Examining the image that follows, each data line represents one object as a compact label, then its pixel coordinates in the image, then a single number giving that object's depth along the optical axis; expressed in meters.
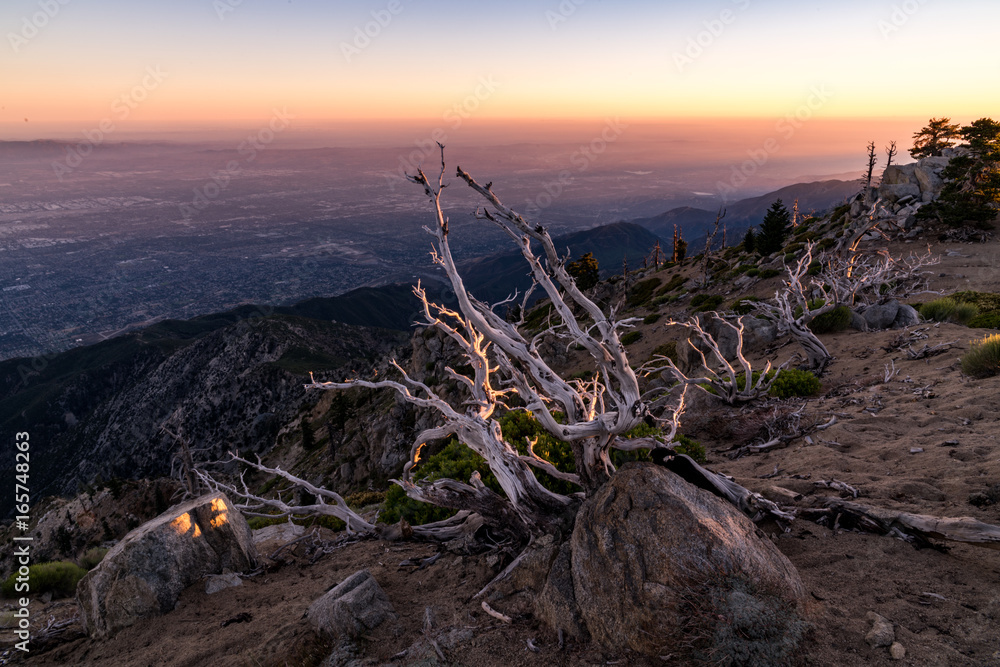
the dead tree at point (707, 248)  48.69
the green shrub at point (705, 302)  39.30
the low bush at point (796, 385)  12.99
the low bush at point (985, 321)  14.69
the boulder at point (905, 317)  17.11
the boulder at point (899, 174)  39.38
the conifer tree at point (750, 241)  58.08
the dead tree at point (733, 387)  12.96
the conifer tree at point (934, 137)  46.53
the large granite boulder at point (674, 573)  4.06
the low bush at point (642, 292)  58.03
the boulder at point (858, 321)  17.88
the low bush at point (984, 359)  10.26
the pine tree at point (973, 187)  31.34
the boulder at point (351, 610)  5.52
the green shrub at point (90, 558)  13.83
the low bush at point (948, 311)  16.11
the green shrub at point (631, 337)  39.78
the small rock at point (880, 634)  3.92
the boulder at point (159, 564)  7.00
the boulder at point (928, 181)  36.72
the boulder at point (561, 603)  4.69
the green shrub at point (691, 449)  9.21
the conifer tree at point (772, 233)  48.81
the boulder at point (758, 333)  21.86
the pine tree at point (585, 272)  66.91
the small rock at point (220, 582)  7.50
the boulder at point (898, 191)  38.16
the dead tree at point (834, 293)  15.02
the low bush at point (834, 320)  18.23
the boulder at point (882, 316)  17.69
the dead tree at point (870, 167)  26.62
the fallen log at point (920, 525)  4.75
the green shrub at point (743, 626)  3.86
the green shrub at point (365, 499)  17.53
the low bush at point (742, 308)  31.93
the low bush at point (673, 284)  55.31
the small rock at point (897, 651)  3.75
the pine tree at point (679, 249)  74.36
